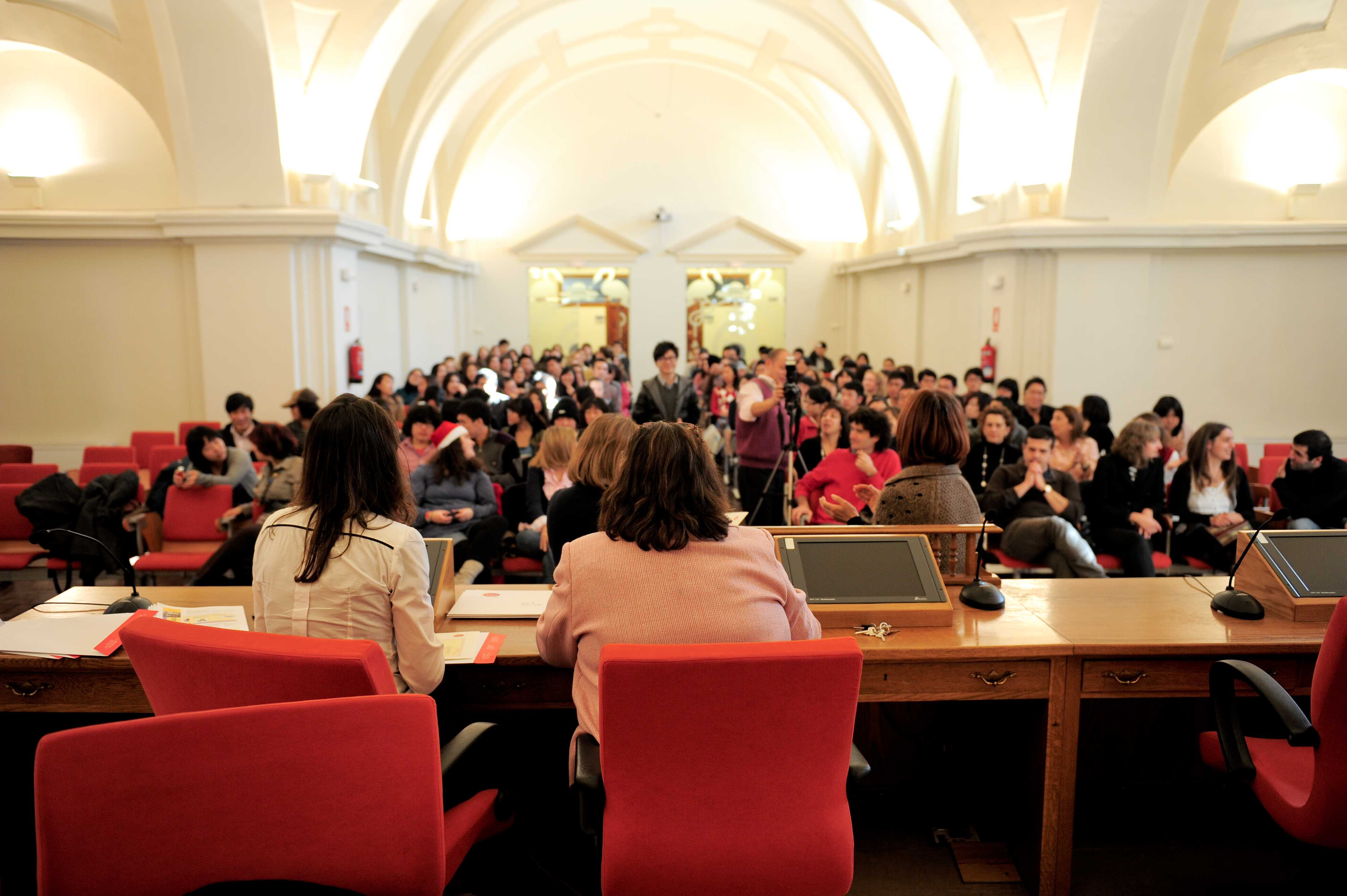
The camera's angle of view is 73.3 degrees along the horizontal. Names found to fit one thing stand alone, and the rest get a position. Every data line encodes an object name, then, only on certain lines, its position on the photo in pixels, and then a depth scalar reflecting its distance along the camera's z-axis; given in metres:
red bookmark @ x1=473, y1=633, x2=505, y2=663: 2.80
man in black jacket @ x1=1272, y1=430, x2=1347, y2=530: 5.84
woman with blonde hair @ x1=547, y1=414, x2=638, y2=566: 4.04
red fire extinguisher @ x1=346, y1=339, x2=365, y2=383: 10.94
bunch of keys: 2.98
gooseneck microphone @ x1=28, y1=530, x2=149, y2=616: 3.21
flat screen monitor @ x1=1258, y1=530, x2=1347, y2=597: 3.19
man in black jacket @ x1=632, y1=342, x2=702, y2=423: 8.32
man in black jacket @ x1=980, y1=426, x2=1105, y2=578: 5.11
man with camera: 7.00
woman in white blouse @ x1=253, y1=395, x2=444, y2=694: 2.48
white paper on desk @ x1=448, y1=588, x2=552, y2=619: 3.23
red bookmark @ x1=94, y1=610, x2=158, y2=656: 2.86
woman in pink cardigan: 2.26
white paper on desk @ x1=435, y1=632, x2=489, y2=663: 2.82
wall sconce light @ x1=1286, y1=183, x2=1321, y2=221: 10.85
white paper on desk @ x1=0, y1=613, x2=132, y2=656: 2.88
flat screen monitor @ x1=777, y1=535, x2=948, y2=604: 3.12
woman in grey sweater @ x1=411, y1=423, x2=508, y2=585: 5.57
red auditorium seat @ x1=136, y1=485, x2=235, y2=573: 5.88
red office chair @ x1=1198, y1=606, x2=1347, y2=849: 2.36
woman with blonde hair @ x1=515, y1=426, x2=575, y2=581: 5.71
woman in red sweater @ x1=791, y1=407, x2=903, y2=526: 5.37
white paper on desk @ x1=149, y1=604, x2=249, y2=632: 3.09
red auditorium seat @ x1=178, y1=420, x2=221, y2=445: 8.88
